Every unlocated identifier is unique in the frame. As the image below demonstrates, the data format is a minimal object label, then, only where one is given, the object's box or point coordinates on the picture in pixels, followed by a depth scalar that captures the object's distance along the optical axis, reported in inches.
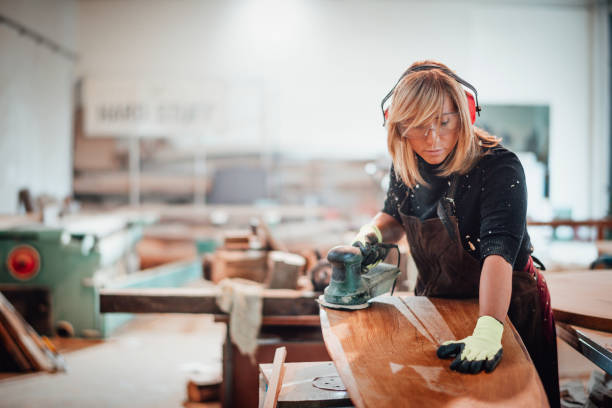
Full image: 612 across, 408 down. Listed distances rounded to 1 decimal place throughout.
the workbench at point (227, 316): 108.2
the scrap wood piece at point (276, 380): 56.3
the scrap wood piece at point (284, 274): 123.0
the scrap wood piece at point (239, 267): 137.0
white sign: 289.7
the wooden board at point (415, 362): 42.5
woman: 56.2
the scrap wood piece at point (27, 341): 138.6
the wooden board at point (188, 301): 108.0
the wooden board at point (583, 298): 66.7
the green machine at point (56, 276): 167.5
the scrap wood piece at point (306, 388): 55.9
